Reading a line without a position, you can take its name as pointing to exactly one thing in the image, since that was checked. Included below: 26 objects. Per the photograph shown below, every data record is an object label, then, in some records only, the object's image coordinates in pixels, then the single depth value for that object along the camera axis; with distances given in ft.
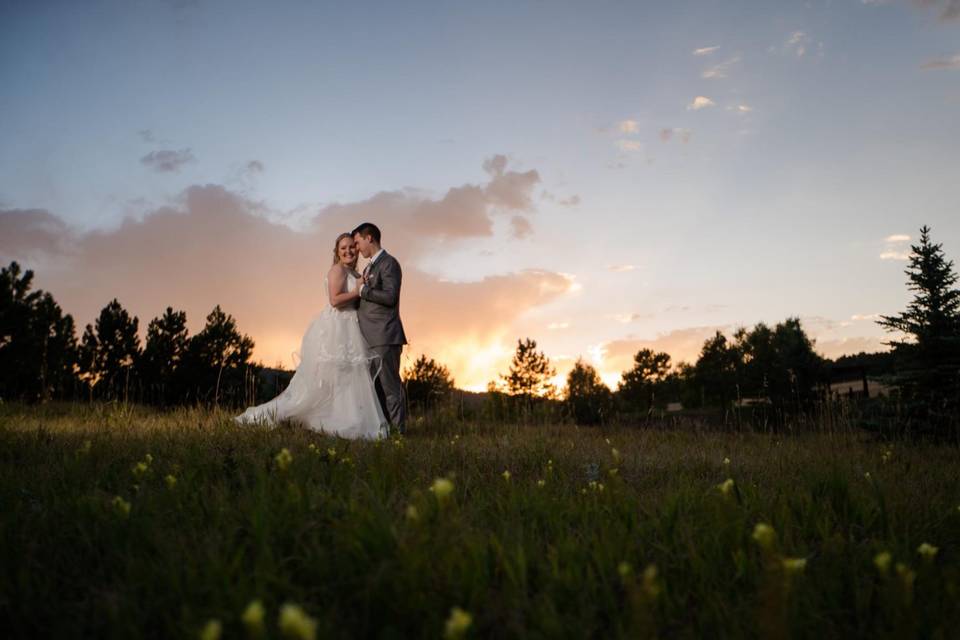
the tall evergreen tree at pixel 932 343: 37.45
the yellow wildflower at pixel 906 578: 7.45
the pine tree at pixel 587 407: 56.26
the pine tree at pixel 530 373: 152.46
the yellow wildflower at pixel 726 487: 11.63
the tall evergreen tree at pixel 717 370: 177.78
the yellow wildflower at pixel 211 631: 5.60
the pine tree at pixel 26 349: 46.39
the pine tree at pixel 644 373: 214.18
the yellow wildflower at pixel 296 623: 5.21
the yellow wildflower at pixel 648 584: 6.67
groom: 29.55
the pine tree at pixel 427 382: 59.52
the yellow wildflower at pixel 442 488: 8.17
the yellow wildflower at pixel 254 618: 5.57
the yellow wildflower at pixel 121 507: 10.01
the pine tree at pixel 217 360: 49.93
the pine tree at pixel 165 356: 49.85
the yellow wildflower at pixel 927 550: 8.73
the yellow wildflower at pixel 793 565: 7.28
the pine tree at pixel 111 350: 50.65
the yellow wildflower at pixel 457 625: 5.95
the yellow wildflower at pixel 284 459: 10.87
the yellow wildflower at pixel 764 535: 8.05
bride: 28.76
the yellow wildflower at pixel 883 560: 8.06
